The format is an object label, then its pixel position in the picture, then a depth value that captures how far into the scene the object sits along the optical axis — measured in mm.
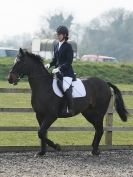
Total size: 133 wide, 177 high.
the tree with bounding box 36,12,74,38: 121075
